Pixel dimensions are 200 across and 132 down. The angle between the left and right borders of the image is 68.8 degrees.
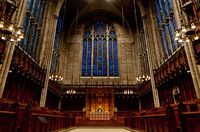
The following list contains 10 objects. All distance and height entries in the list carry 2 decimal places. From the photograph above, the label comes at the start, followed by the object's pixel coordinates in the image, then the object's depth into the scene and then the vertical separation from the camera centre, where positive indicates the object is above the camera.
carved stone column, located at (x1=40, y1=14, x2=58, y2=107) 13.11 +6.95
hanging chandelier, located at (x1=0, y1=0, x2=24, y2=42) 6.07 +3.52
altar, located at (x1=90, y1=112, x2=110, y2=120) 16.23 -0.49
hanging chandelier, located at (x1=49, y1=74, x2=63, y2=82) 14.44 +3.27
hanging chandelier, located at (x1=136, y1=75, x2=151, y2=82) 14.64 +3.26
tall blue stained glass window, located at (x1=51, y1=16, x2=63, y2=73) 18.66 +8.50
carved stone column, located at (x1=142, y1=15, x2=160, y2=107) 13.57 +7.08
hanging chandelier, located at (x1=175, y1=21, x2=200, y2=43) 6.27 +3.40
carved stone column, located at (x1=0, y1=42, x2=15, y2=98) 7.40 +2.51
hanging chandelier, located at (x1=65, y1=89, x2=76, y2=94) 17.30 +2.33
